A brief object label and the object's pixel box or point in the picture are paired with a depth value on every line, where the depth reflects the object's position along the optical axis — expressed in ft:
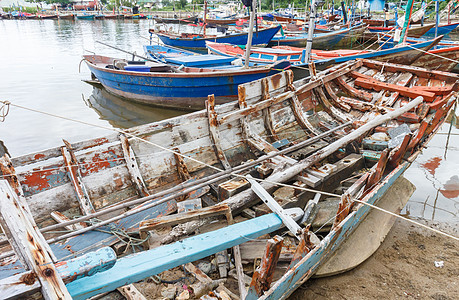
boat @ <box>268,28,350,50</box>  63.26
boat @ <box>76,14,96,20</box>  187.19
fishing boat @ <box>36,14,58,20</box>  190.39
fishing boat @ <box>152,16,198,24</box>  142.20
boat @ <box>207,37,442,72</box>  33.63
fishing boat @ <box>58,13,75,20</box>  189.86
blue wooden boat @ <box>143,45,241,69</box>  38.99
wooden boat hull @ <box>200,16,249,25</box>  111.65
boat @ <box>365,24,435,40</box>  54.09
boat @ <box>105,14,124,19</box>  189.88
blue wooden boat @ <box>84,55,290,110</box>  30.19
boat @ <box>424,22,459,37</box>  59.57
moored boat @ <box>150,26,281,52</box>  59.41
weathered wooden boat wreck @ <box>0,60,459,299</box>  6.34
